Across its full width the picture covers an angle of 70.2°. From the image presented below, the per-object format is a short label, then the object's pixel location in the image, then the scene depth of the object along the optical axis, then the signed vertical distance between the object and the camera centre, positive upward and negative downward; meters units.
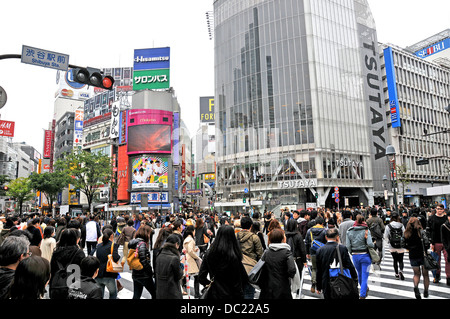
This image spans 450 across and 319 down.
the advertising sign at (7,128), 20.10 +5.00
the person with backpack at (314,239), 7.62 -1.04
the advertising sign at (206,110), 111.06 +31.90
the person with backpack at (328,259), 4.86 -0.96
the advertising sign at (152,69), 64.75 +26.71
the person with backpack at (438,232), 8.08 -1.01
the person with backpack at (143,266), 5.64 -1.13
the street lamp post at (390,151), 20.37 +2.73
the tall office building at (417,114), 59.81 +15.55
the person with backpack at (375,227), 9.99 -1.03
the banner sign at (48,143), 94.00 +17.96
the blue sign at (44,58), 8.80 +4.08
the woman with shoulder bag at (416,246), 6.97 -1.19
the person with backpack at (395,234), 8.66 -1.09
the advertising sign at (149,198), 58.22 +0.70
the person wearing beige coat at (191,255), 6.81 -1.15
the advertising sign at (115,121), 64.06 +16.34
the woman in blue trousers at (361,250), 6.76 -1.18
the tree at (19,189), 53.41 +2.73
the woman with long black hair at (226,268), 4.11 -0.89
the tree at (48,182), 50.16 +3.58
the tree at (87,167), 38.69 +4.46
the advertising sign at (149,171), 59.03 +5.56
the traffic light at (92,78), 9.11 +3.63
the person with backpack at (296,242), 7.53 -1.12
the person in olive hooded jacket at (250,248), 5.57 -0.88
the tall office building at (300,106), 48.56 +14.67
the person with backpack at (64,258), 4.30 -0.81
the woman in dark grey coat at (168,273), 4.80 -1.08
